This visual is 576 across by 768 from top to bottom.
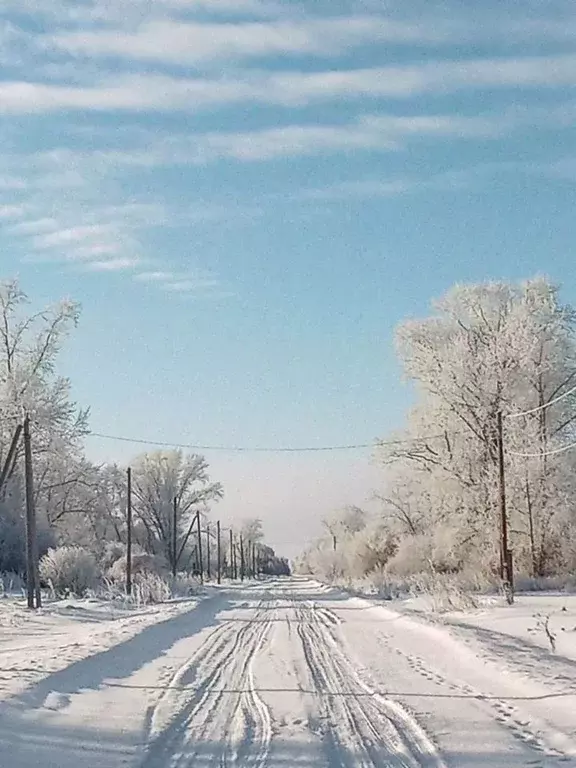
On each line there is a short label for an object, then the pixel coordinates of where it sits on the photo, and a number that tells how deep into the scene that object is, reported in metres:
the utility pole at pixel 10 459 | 43.31
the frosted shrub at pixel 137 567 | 58.88
